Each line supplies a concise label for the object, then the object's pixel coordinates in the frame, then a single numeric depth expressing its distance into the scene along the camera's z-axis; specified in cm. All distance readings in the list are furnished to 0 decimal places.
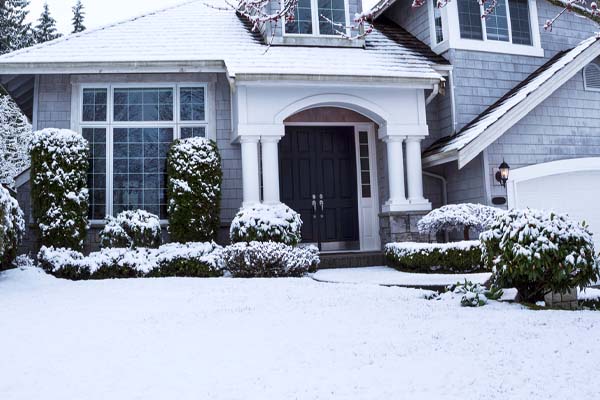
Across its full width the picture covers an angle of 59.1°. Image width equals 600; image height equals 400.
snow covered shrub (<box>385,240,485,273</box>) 860
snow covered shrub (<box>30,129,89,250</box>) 922
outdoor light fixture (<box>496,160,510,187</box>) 1025
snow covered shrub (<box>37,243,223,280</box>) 832
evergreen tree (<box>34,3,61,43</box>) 3022
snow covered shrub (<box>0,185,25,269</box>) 755
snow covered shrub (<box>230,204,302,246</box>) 876
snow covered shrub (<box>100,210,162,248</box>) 901
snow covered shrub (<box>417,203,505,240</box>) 924
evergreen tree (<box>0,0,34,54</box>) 2720
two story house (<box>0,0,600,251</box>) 1007
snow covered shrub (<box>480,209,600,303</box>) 528
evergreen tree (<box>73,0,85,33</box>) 3212
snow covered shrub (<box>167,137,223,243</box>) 949
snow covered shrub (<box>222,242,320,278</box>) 811
